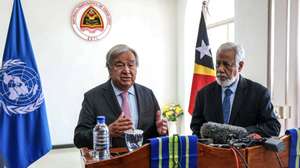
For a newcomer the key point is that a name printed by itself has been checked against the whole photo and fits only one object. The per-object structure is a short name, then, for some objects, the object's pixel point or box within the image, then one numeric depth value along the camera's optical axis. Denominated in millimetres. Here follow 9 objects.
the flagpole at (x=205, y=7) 4027
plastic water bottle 1177
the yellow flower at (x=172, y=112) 4488
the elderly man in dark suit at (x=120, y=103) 1578
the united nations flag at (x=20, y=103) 2623
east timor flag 3454
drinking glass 1323
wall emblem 4148
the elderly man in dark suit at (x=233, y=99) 1711
